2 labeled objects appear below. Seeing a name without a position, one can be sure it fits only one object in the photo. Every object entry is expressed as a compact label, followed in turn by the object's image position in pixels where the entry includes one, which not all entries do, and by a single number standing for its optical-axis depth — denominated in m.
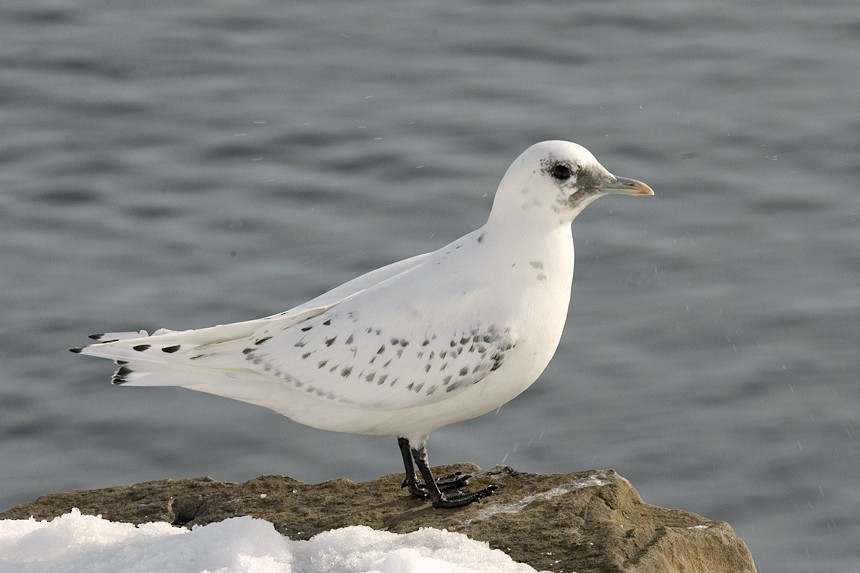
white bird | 16.05
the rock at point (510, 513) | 14.67
